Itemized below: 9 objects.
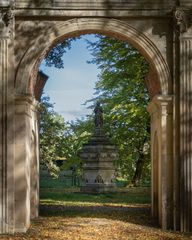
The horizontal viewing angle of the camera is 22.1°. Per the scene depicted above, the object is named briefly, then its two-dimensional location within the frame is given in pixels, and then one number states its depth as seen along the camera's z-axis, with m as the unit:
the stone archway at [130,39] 11.92
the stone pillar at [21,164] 11.74
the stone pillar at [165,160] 11.93
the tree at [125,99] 21.17
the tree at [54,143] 30.52
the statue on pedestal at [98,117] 23.26
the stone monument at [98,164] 22.17
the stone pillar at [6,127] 11.44
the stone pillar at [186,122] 11.64
